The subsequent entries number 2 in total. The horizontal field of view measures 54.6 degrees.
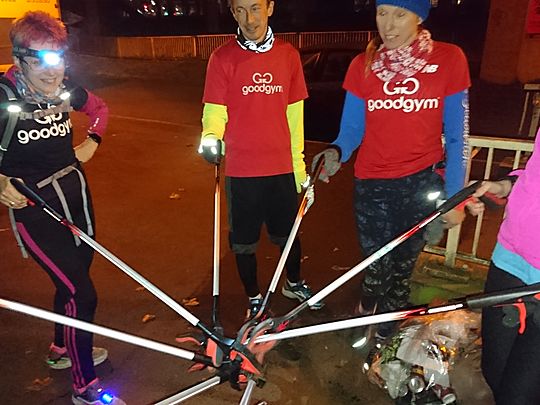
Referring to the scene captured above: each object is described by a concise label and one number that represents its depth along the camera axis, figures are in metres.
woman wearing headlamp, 2.57
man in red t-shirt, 3.17
